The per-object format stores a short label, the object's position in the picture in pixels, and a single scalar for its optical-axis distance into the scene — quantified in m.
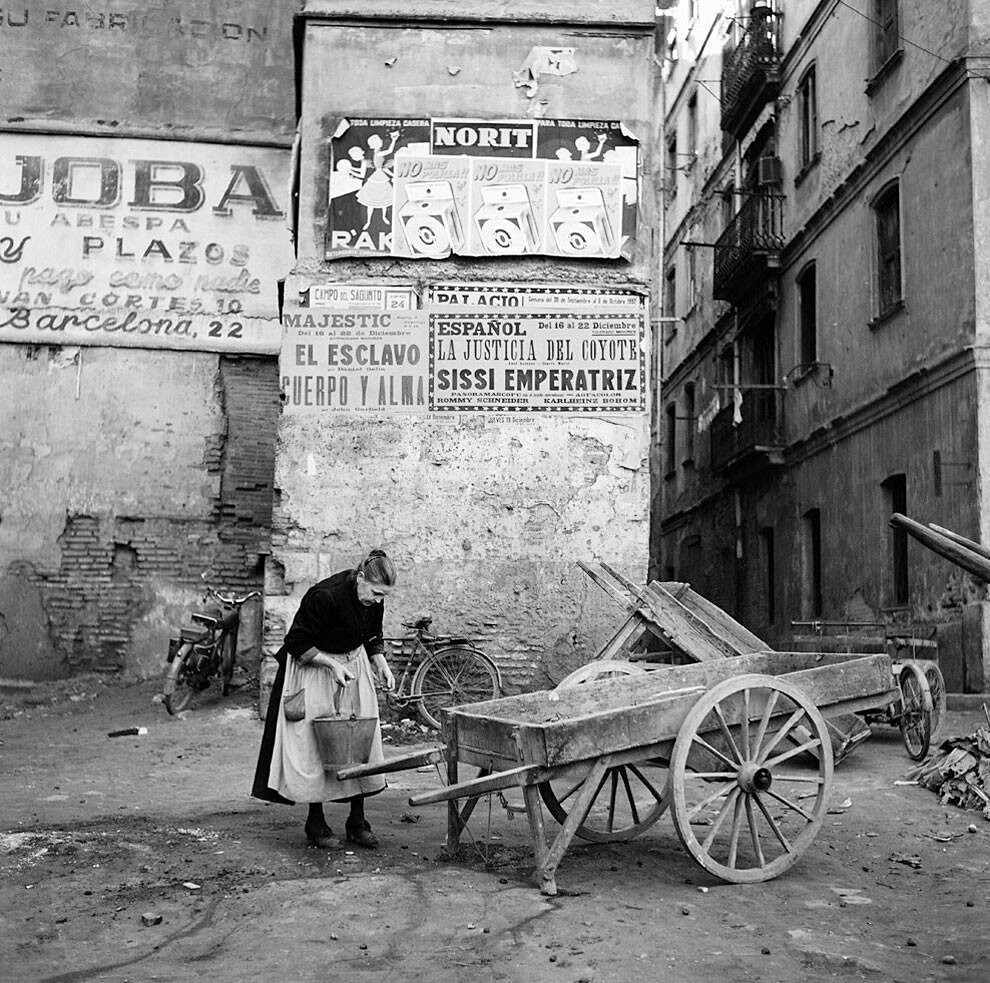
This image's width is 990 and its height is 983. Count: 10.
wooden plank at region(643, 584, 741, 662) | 9.20
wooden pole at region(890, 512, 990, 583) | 5.07
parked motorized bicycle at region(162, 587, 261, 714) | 11.52
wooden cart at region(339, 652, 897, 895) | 5.29
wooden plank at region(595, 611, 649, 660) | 9.41
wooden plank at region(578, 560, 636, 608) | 10.00
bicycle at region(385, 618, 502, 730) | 10.66
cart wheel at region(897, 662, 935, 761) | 9.00
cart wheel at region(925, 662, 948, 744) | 9.34
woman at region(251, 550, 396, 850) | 6.08
